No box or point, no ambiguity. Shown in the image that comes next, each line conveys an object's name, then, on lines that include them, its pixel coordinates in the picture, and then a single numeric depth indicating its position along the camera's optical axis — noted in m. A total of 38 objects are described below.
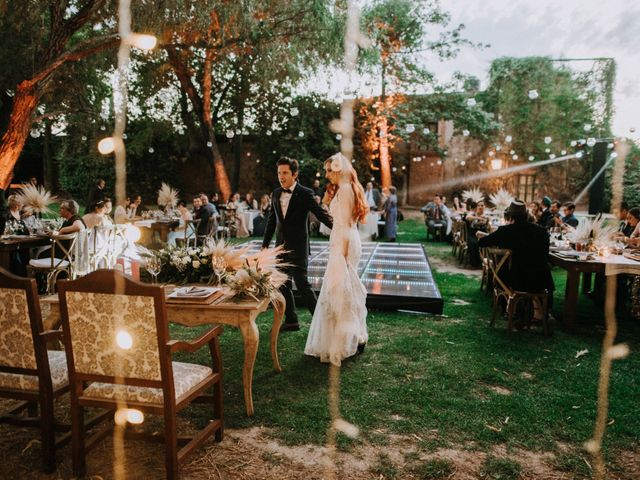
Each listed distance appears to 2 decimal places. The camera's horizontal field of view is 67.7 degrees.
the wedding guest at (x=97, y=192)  9.65
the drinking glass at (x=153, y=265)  3.35
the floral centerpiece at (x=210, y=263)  3.44
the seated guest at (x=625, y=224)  6.78
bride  3.97
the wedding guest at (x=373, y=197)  14.12
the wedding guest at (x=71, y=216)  6.55
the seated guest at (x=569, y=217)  8.71
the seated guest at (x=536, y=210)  10.11
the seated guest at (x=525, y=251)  4.95
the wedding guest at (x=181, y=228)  10.15
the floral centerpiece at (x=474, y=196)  11.23
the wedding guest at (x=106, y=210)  7.04
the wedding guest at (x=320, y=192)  14.99
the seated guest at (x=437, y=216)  12.48
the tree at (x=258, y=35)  8.75
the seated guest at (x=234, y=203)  12.98
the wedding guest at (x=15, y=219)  6.97
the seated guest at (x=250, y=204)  14.50
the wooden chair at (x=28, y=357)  2.41
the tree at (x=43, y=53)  7.17
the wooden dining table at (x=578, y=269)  4.96
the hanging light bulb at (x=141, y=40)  6.82
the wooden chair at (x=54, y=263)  5.95
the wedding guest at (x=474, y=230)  8.84
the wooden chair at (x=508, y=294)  4.89
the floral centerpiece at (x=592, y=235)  5.62
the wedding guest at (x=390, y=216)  12.13
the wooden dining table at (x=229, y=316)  3.03
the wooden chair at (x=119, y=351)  2.21
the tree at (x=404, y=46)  17.89
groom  4.43
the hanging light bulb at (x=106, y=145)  16.14
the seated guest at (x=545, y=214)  8.96
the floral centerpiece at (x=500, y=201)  11.16
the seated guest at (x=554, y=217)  8.41
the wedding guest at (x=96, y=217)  6.84
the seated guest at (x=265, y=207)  12.94
